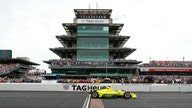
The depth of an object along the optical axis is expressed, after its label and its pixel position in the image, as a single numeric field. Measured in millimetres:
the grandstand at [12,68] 77075
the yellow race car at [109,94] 26234
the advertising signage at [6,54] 113469
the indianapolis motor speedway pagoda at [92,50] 81562
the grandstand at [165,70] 87250
